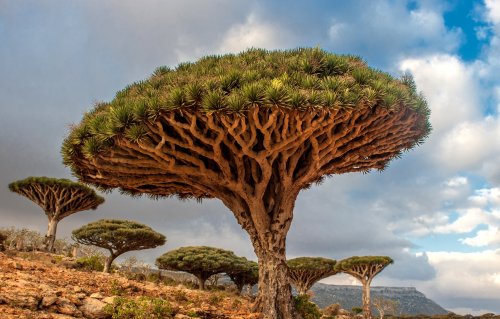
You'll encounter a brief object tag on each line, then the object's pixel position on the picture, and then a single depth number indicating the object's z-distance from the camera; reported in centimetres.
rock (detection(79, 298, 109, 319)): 1116
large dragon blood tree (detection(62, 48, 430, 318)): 1067
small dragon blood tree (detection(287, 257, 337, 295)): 4209
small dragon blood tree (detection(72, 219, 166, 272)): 3319
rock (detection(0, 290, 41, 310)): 1022
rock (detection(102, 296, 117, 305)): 1179
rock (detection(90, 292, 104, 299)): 1212
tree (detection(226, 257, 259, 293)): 4081
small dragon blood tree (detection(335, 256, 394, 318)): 3828
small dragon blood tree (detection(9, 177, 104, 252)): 3434
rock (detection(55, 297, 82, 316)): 1072
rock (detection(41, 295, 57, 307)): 1070
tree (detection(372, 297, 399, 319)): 3180
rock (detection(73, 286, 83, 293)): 1246
